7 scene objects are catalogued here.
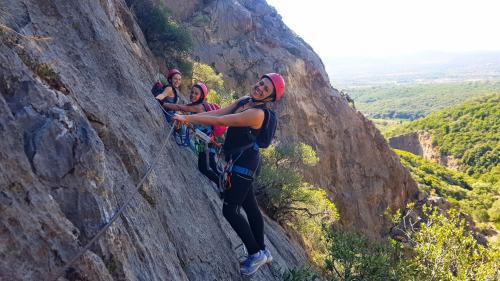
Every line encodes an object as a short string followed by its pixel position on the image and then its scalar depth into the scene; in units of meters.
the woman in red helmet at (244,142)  5.37
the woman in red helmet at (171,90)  8.44
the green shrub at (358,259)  10.22
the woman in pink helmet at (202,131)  7.74
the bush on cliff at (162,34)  17.50
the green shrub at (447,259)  11.05
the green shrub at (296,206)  14.98
